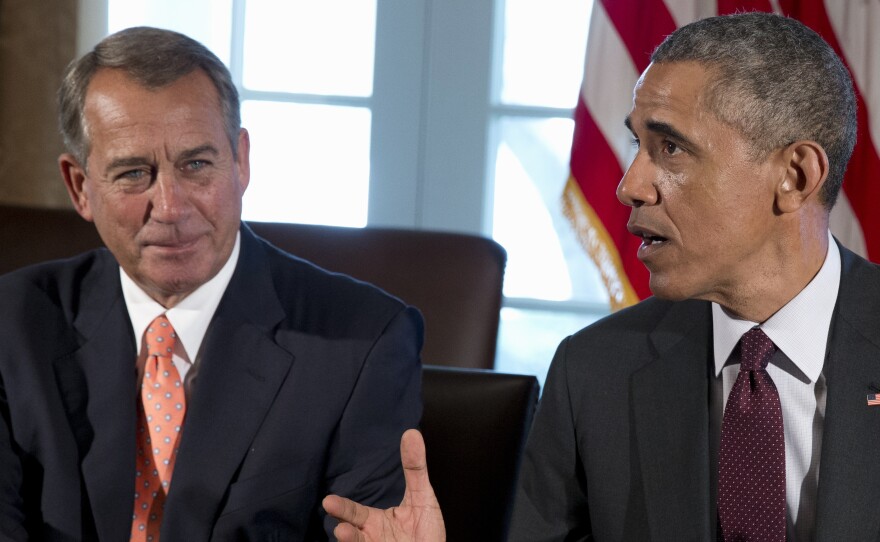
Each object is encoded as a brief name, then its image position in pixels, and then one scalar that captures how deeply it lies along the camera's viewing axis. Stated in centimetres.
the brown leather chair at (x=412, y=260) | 468
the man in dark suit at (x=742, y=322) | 282
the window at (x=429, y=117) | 696
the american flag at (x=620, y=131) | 594
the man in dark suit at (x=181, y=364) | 329
